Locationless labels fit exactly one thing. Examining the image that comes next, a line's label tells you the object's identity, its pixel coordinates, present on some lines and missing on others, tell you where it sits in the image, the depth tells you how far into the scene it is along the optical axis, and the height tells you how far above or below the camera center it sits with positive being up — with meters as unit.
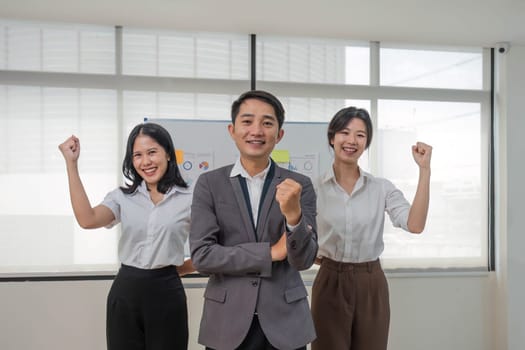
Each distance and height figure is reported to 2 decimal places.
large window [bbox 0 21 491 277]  3.43 +0.60
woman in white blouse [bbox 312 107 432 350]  2.02 -0.27
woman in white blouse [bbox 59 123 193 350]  1.91 -0.27
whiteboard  3.49 +0.27
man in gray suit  1.48 -0.23
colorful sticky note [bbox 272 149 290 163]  3.53 +0.19
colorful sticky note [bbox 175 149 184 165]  3.47 +0.19
